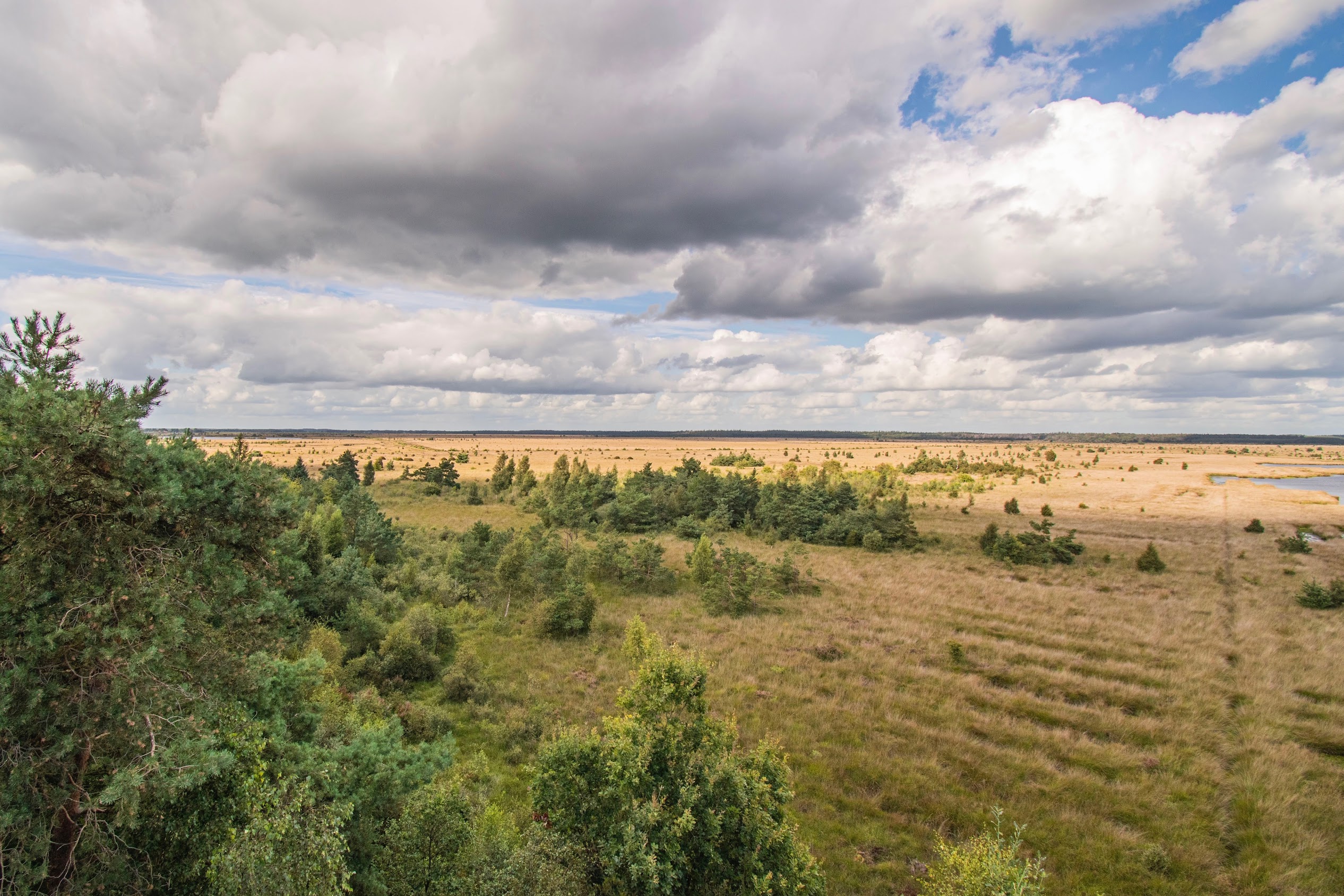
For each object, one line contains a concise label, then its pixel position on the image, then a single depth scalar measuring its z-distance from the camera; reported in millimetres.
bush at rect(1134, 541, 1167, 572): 46312
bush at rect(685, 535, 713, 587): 43625
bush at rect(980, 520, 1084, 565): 50375
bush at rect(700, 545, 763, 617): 39000
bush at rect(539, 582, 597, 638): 33688
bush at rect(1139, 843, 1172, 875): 15234
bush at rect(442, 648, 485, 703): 25594
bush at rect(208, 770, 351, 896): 7105
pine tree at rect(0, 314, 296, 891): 7371
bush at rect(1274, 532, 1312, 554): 49688
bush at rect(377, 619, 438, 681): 26328
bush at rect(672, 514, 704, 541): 64500
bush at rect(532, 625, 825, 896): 10227
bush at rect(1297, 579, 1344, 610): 36125
